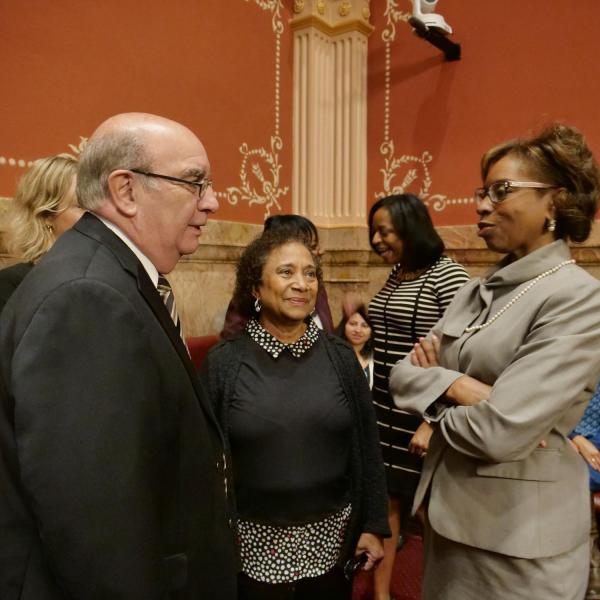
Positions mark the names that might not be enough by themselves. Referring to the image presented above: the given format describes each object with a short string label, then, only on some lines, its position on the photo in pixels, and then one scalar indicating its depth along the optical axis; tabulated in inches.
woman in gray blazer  46.7
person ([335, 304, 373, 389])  113.2
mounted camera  123.3
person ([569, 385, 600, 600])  88.1
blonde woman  66.5
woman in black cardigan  60.5
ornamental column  142.3
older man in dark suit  30.0
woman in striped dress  90.0
